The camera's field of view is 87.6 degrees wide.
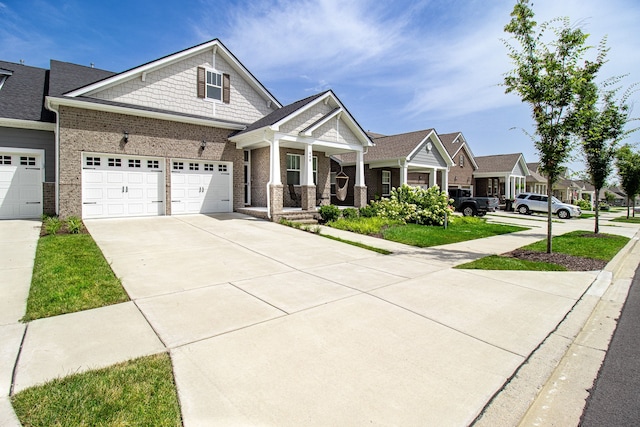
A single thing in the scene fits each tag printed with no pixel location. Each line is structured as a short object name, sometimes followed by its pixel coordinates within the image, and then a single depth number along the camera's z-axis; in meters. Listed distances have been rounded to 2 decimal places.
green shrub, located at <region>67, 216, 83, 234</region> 9.84
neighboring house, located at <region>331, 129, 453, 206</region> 21.80
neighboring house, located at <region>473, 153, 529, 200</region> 33.78
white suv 25.66
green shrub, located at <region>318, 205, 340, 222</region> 14.30
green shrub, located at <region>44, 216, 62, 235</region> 9.62
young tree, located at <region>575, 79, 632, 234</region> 12.30
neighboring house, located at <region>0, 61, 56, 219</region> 12.59
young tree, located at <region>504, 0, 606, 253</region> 8.39
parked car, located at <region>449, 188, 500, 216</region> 22.75
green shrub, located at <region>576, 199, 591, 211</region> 42.00
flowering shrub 15.97
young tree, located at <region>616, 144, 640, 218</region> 21.36
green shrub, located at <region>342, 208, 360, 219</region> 15.03
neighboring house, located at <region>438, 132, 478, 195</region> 30.80
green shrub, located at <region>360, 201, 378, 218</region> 15.85
